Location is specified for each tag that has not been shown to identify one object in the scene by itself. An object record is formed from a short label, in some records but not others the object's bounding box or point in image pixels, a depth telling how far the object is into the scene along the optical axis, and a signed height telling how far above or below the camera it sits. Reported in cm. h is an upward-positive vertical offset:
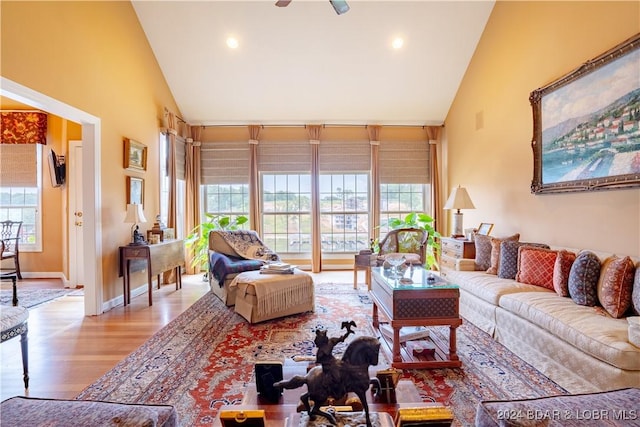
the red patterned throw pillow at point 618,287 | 220 -54
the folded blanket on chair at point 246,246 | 432 -48
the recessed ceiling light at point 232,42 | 458 +245
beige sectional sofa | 184 -86
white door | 491 +1
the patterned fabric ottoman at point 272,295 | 330 -89
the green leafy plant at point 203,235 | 560 -42
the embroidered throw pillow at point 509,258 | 333 -50
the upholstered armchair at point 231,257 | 385 -60
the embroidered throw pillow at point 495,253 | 360 -49
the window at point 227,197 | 624 +28
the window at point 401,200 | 630 +22
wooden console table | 395 -62
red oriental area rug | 201 -117
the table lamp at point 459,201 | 464 +14
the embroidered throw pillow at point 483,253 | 386 -51
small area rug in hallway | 400 -114
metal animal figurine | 114 -59
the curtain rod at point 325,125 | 604 +164
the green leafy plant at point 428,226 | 577 -28
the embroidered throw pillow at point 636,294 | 213 -57
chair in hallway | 509 -42
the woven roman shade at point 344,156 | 605 +105
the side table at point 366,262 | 456 -74
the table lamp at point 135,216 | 390 -5
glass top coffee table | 238 -78
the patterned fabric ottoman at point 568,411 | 112 -74
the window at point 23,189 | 529 +39
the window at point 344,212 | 625 -2
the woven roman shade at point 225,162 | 604 +94
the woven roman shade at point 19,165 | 529 +78
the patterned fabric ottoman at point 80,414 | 112 -74
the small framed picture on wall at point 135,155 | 415 +77
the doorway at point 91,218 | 356 -7
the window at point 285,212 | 625 -1
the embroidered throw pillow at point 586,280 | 245 -54
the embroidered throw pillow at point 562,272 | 271 -53
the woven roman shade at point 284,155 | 605 +107
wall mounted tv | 491 +65
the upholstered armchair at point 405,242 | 481 -48
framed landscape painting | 251 +77
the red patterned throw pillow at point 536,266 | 295 -53
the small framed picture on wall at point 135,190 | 424 +30
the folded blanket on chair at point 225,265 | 384 -67
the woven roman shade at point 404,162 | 611 +94
